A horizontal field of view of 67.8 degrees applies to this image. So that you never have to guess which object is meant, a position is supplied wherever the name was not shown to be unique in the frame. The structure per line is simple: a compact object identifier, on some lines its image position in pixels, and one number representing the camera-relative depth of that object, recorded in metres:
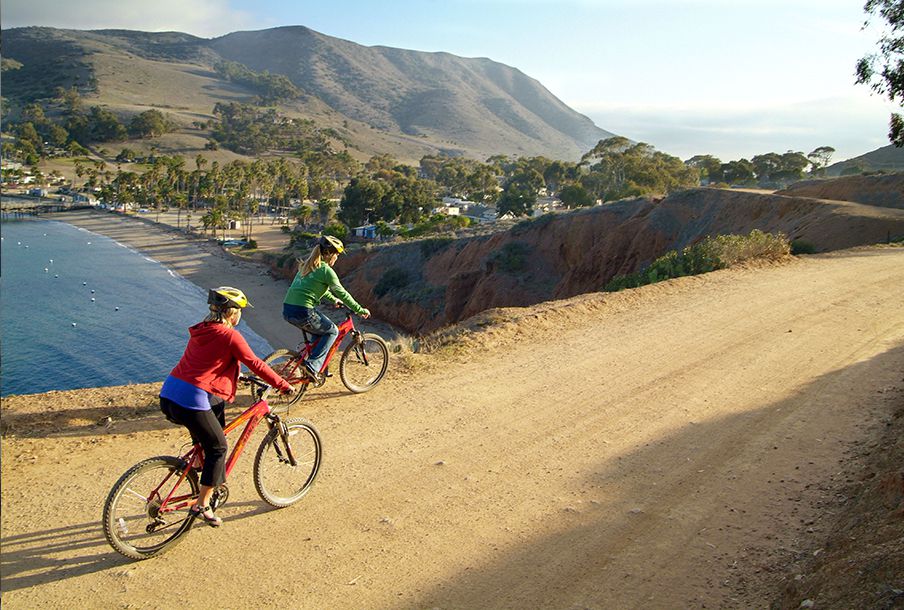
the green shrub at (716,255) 18.62
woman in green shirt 7.81
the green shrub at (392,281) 50.88
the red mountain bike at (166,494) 4.88
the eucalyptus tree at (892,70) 19.83
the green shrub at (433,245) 52.31
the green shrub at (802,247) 24.09
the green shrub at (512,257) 44.97
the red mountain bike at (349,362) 7.80
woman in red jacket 4.86
